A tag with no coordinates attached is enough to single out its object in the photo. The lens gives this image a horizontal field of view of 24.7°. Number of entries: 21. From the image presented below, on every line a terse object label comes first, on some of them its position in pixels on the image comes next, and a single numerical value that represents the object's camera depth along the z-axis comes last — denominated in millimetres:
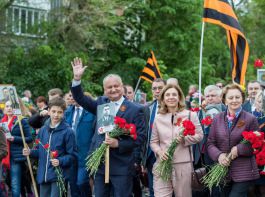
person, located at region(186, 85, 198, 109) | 16809
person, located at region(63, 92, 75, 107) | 10838
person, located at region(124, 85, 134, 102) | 12125
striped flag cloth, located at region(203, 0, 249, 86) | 11453
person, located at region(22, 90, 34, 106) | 21028
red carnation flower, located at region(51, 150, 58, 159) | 8625
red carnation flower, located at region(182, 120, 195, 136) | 7438
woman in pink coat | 7816
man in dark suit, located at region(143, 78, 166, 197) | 8984
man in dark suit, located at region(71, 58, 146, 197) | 7730
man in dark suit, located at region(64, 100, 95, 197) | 10188
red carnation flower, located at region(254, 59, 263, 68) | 10216
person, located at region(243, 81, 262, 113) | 10047
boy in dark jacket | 8703
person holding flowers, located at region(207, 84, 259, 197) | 7527
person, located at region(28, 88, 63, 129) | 10594
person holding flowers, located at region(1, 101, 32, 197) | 10430
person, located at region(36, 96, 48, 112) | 12215
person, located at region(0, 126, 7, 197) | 6440
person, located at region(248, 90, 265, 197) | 8320
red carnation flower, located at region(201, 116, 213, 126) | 8512
